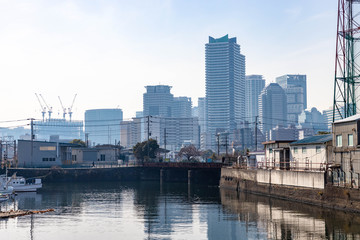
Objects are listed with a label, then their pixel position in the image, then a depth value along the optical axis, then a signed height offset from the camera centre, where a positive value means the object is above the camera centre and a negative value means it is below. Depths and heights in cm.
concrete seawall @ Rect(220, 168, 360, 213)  5867 -562
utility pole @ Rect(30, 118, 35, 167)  14762 -50
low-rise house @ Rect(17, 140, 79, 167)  14725 -78
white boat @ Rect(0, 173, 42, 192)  10156 -718
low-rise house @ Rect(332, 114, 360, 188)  5950 -23
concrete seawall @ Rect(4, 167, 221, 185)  13450 -645
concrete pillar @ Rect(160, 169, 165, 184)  13336 -650
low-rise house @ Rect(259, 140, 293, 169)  8188 -76
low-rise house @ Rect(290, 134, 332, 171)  6943 -53
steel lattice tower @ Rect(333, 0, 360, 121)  8649 +1544
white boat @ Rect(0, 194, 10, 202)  8388 -797
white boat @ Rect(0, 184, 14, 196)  9347 -746
